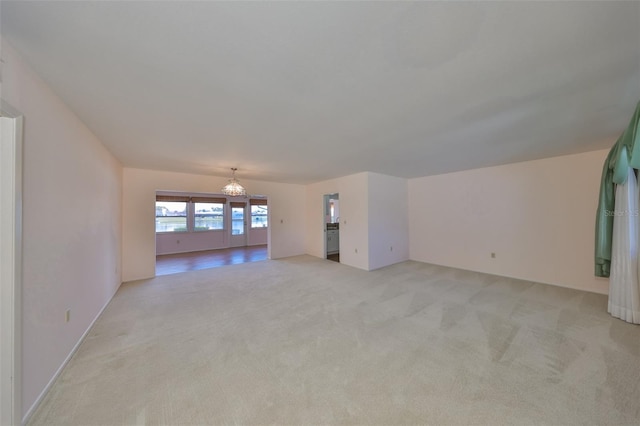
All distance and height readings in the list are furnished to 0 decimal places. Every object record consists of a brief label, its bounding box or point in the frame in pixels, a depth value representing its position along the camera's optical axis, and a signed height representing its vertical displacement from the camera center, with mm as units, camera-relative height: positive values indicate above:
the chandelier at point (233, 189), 4328 +537
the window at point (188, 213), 7641 +105
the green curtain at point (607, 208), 2518 +41
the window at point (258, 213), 9362 +69
